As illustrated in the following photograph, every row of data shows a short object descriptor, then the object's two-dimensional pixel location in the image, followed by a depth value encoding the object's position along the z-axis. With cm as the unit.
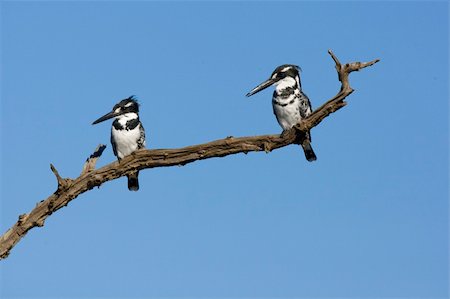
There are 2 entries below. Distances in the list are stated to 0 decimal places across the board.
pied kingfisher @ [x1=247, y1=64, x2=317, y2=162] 1770
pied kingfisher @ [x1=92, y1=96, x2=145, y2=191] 1959
